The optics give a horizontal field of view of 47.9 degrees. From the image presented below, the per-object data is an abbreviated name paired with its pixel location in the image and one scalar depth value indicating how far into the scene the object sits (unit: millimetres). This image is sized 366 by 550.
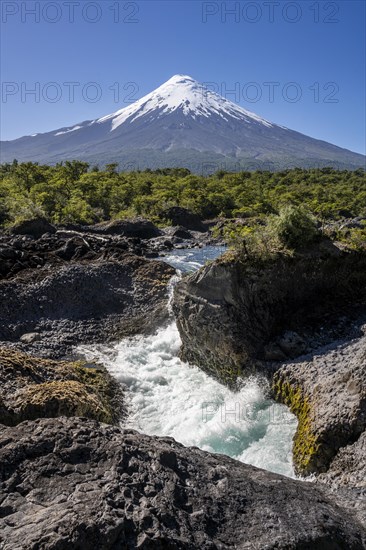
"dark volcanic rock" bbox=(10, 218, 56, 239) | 30562
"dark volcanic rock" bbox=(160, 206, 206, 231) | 45000
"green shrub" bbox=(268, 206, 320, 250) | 11984
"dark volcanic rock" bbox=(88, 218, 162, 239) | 35281
